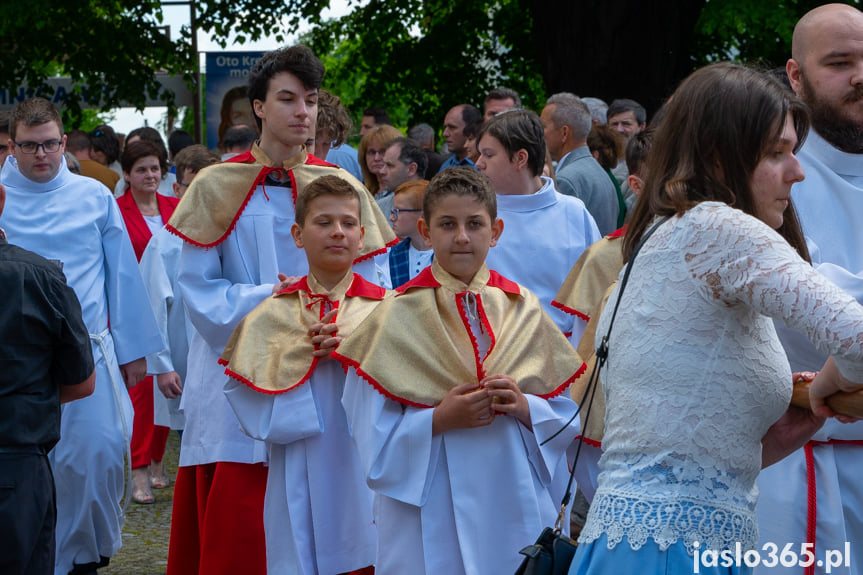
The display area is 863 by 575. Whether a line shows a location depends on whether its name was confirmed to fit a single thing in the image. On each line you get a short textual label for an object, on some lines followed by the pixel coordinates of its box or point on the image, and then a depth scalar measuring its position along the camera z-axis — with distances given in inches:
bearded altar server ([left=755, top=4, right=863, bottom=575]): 127.5
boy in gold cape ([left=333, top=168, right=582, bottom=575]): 159.6
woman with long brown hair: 95.0
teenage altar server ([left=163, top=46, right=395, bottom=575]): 197.2
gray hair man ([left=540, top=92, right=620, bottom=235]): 287.6
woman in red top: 336.2
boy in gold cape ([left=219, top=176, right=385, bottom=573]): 181.8
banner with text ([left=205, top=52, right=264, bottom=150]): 620.7
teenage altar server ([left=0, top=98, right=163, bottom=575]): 234.5
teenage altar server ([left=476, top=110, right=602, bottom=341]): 212.7
